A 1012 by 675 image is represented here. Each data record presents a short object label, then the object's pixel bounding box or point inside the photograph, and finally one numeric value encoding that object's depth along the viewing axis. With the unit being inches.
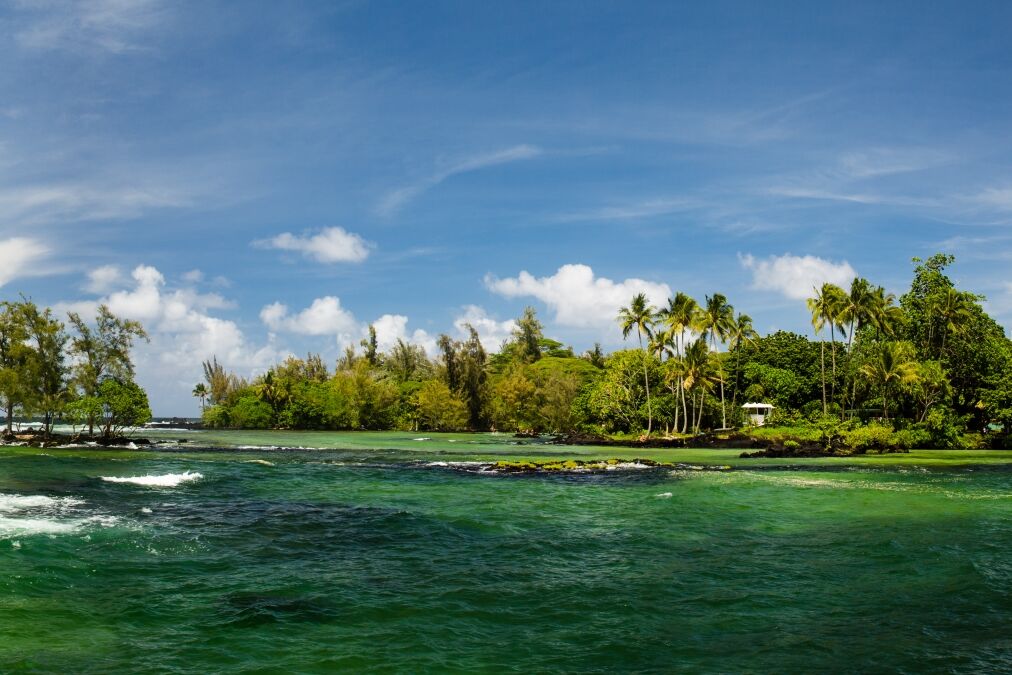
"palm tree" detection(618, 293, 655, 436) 3304.6
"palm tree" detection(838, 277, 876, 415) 2945.4
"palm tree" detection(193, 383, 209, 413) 5575.8
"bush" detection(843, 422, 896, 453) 2466.7
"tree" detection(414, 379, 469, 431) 4234.7
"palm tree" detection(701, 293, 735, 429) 3289.9
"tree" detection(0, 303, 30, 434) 2231.8
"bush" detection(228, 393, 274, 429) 4714.6
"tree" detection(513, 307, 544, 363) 5511.8
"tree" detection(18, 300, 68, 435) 2295.8
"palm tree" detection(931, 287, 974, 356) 2908.5
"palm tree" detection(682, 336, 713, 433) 3021.7
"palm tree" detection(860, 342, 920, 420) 2588.6
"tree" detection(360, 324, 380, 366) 5615.2
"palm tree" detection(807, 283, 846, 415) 3014.3
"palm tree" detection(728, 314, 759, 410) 3538.4
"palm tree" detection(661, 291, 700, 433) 3201.3
